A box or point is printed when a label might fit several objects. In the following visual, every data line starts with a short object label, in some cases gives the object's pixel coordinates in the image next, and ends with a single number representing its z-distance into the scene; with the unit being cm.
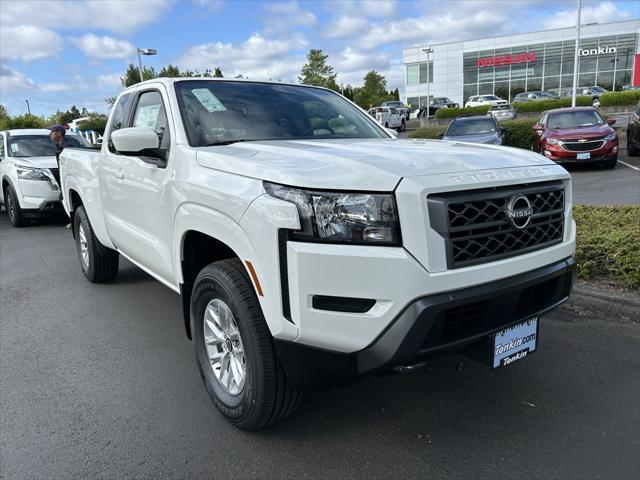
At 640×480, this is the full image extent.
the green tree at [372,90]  5759
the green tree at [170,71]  4518
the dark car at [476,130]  1329
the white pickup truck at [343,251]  219
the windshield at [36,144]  1038
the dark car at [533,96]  3875
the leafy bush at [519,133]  1548
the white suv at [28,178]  966
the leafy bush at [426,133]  1773
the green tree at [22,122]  3516
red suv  1218
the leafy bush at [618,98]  2836
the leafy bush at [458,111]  2926
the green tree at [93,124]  4456
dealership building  5012
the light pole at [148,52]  2372
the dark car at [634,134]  1385
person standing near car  951
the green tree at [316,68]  4728
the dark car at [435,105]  4213
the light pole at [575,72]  2509
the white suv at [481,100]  4038
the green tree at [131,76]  4628
